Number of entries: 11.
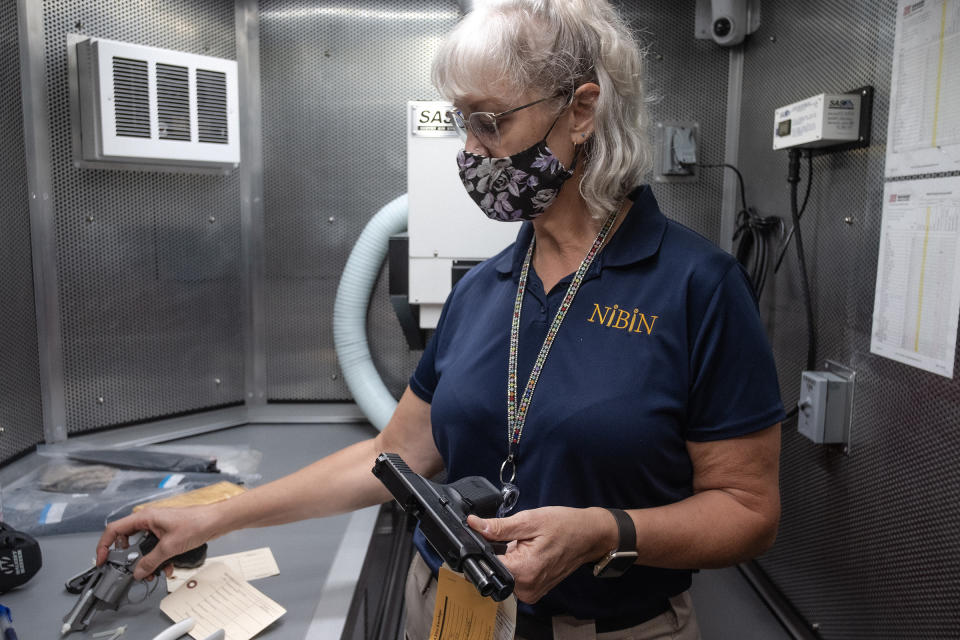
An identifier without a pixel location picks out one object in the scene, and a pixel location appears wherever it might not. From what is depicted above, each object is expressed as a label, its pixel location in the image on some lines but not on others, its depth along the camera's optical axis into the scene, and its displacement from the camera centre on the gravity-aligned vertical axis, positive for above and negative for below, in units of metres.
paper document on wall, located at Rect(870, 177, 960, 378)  1.05 -0.05
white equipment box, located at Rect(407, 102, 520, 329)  1.73 +0.07
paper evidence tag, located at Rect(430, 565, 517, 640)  0.75 -0.43
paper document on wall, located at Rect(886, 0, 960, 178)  1.04 +0.26
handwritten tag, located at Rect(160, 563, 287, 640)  1.02 -0.60
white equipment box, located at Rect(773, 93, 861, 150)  1.30 +0.26
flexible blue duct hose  1.96 -0.22
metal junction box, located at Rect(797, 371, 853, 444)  1.35 -0.33
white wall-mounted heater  1.65 +0.35
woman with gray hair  0.78 -0.15
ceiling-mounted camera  1.83 +0.63
